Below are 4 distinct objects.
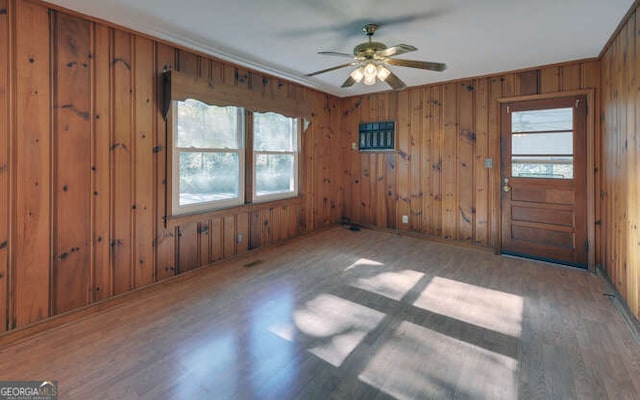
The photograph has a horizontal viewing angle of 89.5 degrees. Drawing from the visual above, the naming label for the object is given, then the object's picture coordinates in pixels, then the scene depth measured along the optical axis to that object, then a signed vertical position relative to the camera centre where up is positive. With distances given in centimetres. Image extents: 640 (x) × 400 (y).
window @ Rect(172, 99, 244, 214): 354 +49
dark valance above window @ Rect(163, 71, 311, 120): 326 +121
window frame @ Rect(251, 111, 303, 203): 430 +54
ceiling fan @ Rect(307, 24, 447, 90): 279 +124
